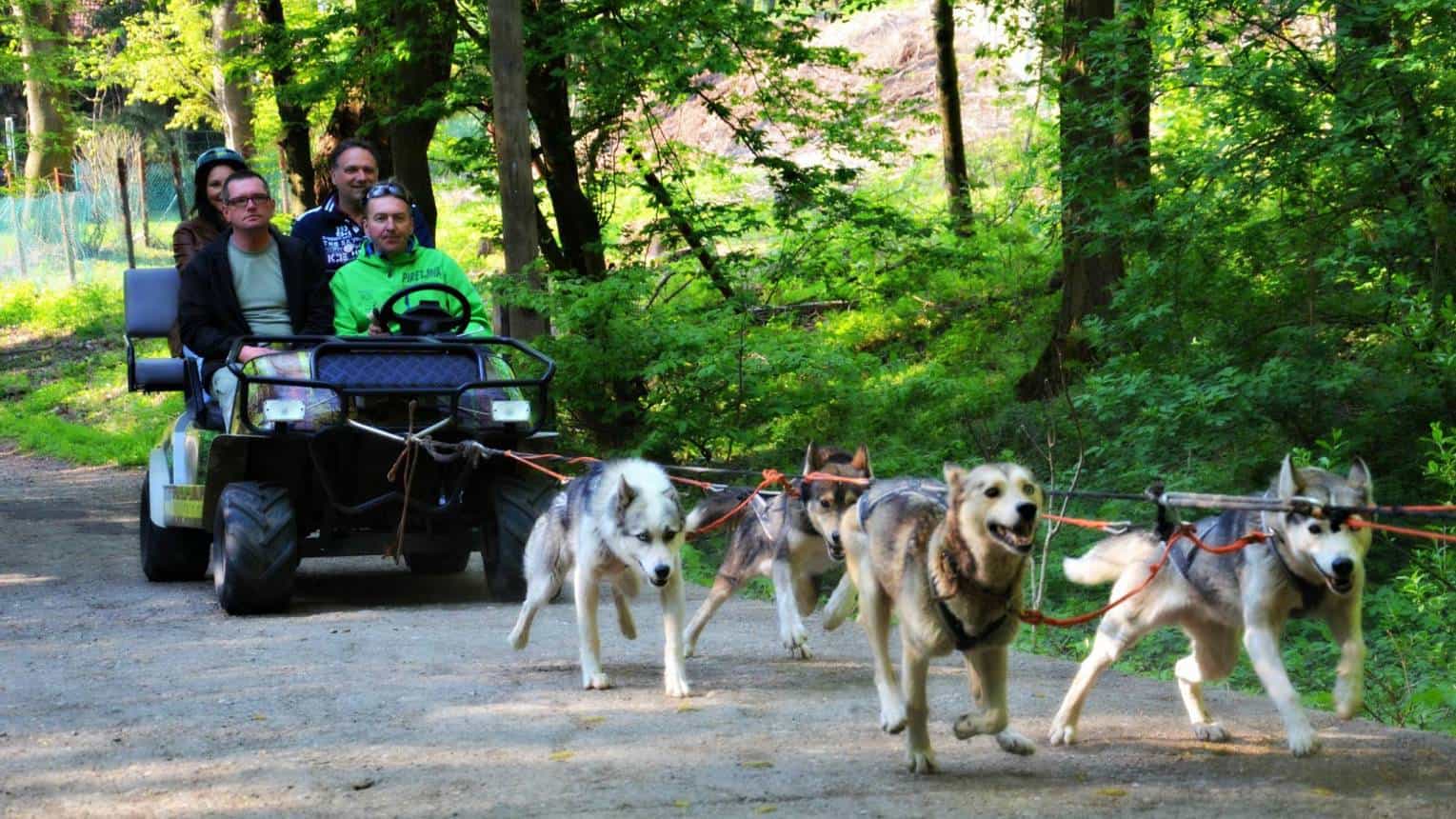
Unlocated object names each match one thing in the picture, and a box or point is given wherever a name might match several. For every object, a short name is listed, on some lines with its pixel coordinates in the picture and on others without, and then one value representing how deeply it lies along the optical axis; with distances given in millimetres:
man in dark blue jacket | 10328
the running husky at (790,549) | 7399
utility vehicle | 8930
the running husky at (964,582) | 5027
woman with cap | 11008
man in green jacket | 9719
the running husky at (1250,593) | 5156
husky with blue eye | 6922
